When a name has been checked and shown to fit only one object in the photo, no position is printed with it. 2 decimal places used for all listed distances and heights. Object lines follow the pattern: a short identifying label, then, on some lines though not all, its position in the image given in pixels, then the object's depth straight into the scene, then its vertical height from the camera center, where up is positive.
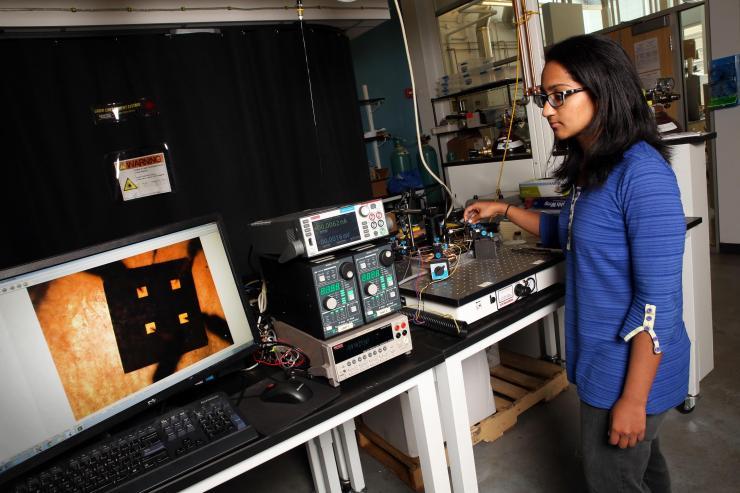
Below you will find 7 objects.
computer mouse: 1.06 -0.49
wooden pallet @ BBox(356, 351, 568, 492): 1.88 -1.17
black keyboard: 0.85 -0.48
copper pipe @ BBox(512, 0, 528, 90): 1.78 +0.33
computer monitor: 0.88 -0.28
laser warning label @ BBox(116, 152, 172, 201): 2.43 +0.08
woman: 0.99 -0.33
